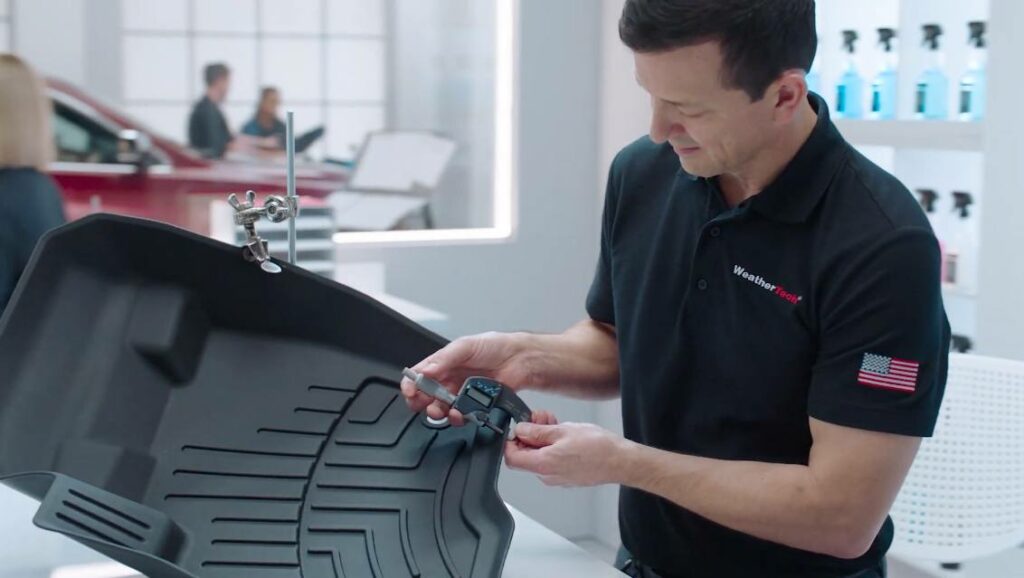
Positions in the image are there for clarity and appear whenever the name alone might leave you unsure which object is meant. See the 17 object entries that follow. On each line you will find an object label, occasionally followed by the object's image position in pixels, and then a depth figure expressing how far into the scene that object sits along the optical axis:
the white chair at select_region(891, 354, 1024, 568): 1.87
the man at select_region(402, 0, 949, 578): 1.28
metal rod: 1.45
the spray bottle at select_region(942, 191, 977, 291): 2.67
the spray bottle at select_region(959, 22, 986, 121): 2.55
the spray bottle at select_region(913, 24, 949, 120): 2.66
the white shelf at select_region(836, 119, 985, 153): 2.53
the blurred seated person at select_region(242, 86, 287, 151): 3.55
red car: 3.37
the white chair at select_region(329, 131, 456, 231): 3.68
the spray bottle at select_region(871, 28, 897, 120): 2.78
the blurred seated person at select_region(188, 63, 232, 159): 3.51
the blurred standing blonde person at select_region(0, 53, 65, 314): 3.05
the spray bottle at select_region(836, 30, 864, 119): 2.89
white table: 1.36
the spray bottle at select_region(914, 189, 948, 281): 2.75
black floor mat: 1.22
